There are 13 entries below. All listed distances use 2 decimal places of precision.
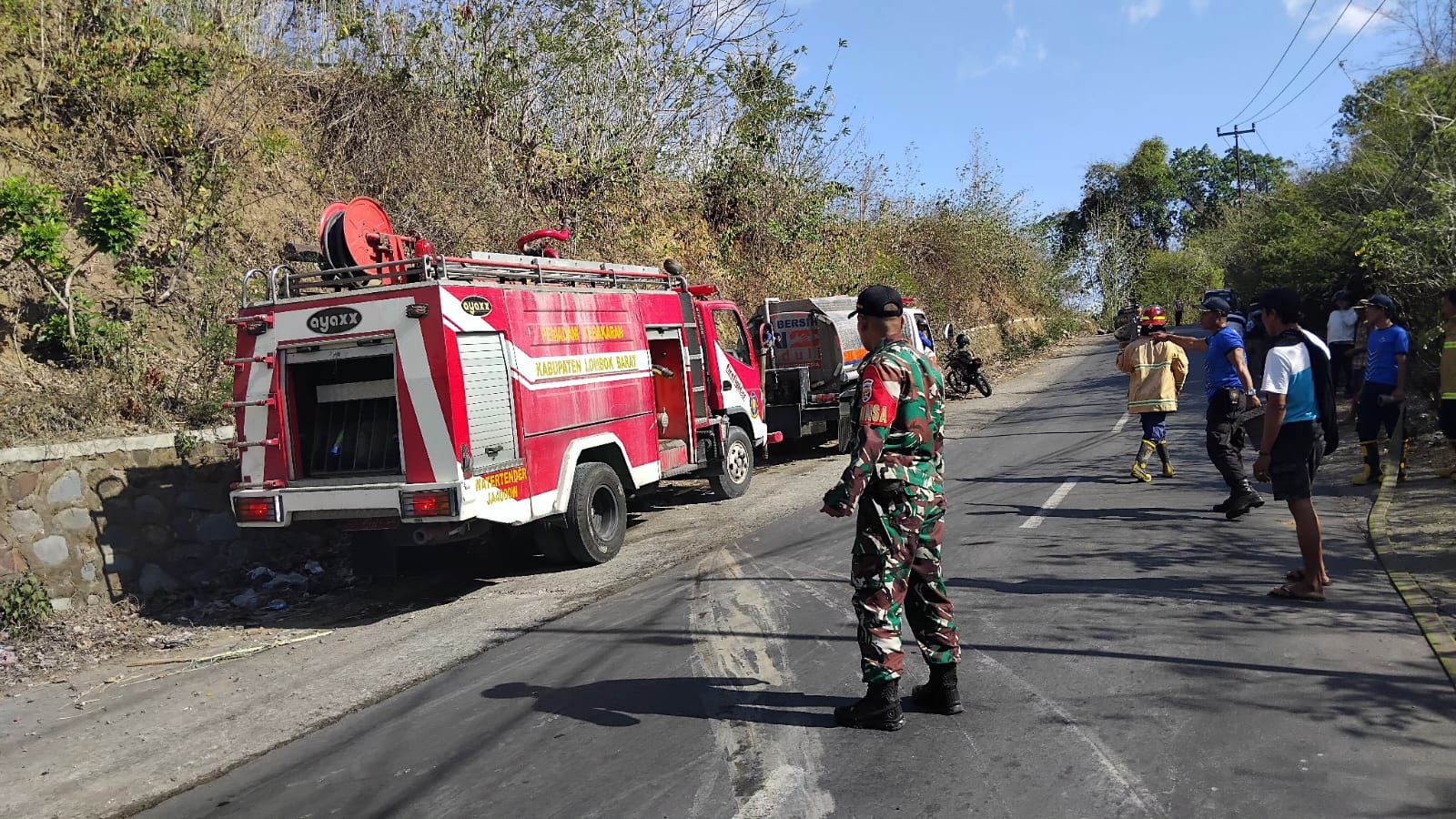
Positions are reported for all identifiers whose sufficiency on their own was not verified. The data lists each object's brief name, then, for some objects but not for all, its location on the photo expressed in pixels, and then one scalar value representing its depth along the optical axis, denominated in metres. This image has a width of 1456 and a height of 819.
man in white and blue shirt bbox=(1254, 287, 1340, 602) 6.01
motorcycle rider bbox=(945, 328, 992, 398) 22.56
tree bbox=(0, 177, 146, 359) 8.67
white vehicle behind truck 15.55
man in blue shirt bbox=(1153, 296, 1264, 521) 8.63
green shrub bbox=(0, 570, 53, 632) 7.14
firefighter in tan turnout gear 10.35
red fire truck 7.41
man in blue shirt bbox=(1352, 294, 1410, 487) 9.39
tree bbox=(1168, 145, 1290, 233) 68.50
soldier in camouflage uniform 4.38
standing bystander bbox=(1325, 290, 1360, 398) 11.70
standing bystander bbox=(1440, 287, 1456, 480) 7.71
